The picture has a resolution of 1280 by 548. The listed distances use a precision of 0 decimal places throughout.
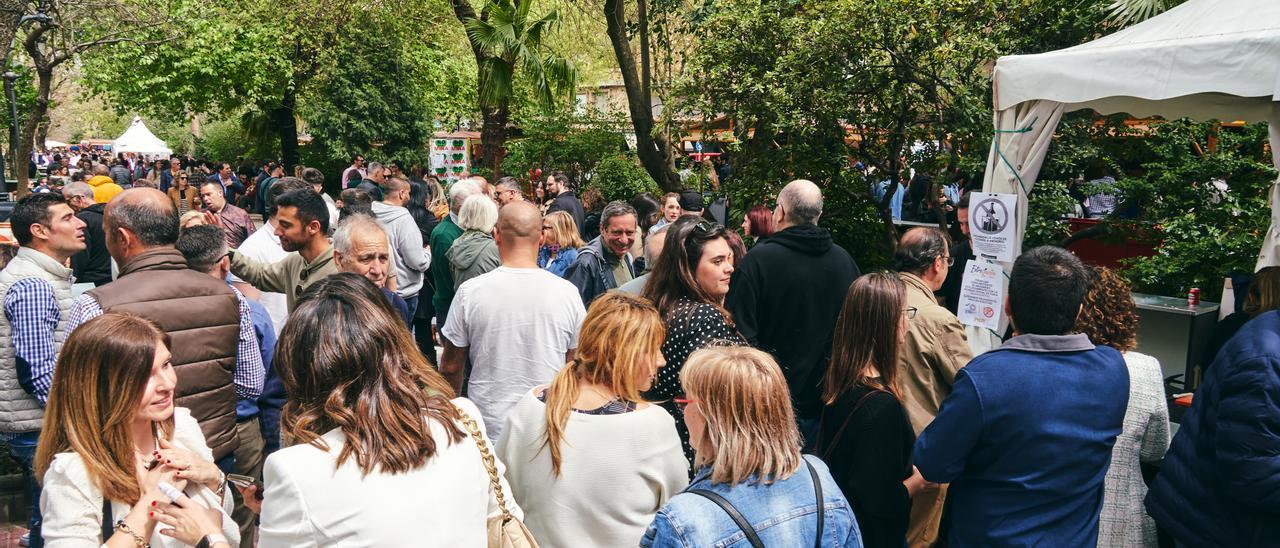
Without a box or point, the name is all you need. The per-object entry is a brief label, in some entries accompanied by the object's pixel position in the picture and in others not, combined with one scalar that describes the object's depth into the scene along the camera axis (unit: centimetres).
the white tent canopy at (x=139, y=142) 3472
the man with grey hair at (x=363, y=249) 436
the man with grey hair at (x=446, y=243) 676
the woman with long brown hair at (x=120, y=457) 225
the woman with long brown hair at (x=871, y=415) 309
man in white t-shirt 407
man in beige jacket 382
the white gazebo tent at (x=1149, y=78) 472
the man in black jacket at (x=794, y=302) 457
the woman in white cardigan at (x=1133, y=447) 337
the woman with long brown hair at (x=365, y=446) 202
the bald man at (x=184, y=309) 343
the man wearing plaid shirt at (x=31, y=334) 361
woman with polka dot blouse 372
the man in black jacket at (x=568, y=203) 909
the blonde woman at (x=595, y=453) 260
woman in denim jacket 204
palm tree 1464
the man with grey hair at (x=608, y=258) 579
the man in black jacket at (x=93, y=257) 705
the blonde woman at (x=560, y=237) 650
